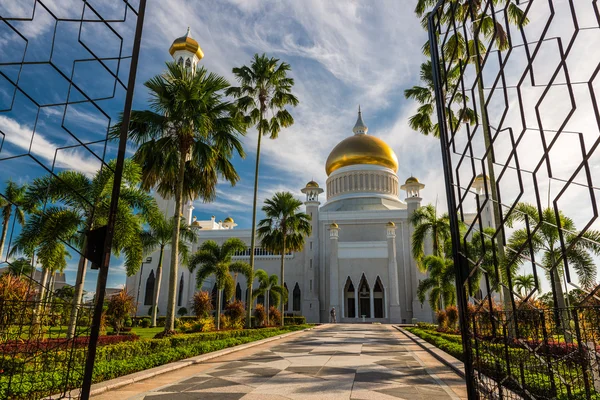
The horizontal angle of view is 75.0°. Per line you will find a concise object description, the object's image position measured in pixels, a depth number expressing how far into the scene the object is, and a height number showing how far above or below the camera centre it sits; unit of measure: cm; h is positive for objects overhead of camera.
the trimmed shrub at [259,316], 2187 -83
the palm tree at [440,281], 1872 +108
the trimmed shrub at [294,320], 2771 -132
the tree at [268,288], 2834 +91
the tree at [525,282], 3018 +170
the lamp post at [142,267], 3378 +284
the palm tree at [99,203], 1087 +266
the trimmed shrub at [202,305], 1936 -24
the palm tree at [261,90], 1853 +989
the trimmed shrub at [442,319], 1859 -77
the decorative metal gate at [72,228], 270 +138
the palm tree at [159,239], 2171 +333
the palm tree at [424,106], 1614 +791
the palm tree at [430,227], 2072 +378
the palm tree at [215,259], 2050 +211
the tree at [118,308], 1506 -34
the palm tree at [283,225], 2266 +435
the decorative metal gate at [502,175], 205 +77
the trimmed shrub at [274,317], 2346 -95
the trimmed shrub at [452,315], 1730 -52
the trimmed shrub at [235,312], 1959 -57
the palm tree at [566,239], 1410 +213
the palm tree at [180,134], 1222 +525
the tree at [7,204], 2463 +588
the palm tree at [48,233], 1057 +176
